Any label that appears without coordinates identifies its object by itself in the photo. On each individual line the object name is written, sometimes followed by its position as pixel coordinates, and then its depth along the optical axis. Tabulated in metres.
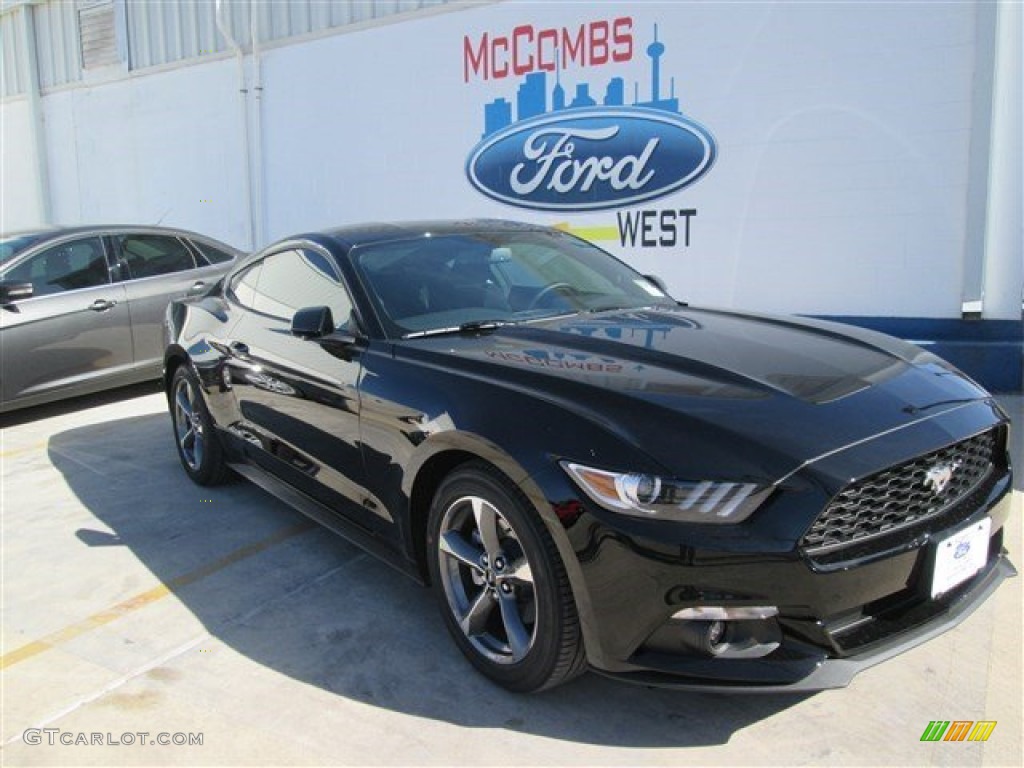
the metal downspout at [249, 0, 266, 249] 10.55
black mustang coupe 2.20
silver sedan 6.48
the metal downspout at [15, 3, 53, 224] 13.95
